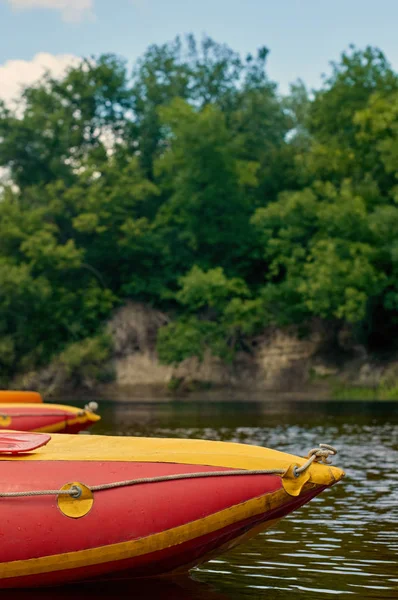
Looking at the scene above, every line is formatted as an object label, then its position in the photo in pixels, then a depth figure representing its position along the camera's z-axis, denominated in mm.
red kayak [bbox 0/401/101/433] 16750
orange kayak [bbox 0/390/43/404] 20641
